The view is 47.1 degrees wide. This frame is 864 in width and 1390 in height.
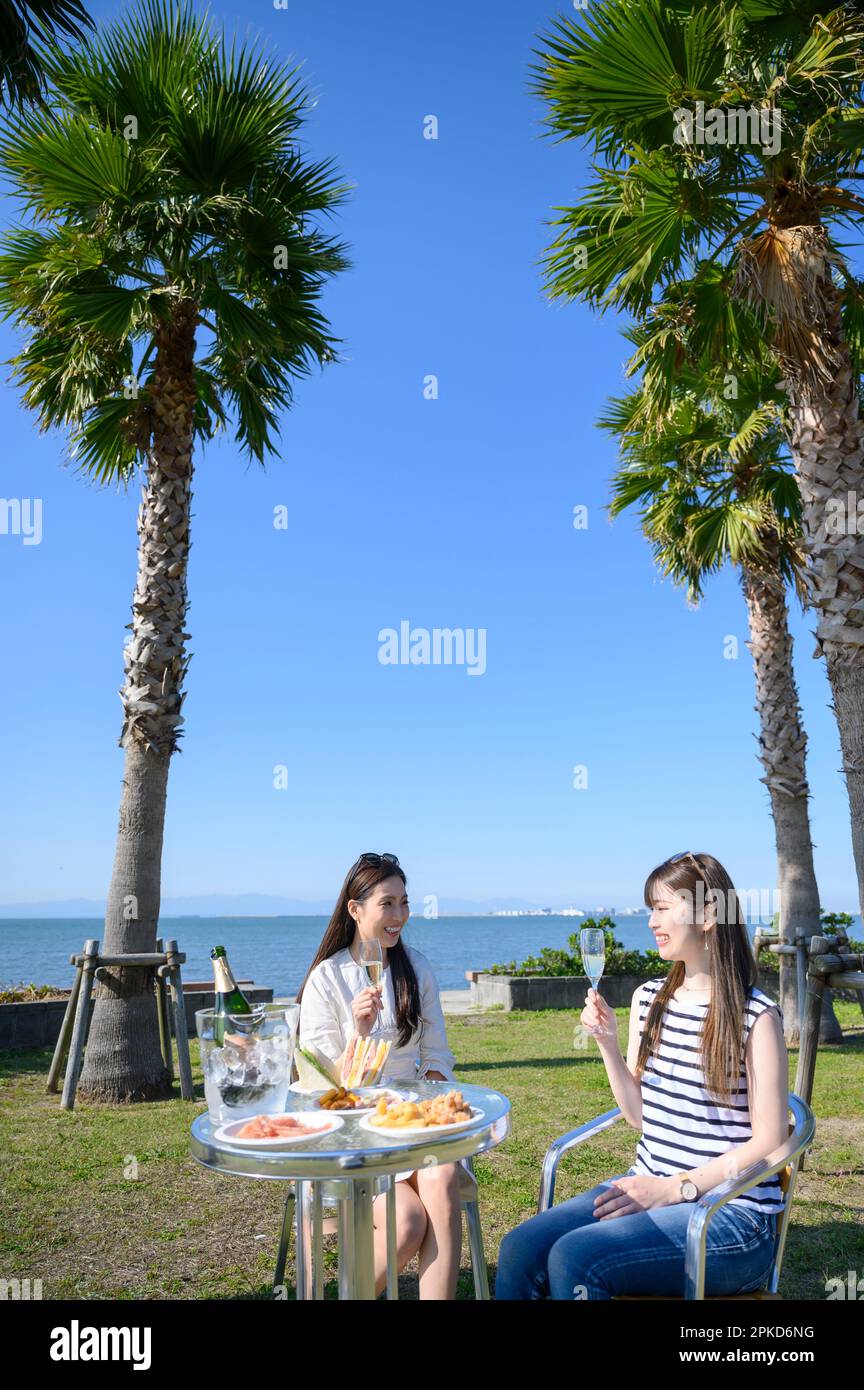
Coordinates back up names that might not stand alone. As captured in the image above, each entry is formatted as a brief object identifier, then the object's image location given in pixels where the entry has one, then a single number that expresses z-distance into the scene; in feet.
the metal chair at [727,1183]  8.00
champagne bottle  9.01
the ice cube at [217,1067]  8.04
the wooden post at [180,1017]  25.71
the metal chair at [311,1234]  8.40
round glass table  7.32
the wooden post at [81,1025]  25.05
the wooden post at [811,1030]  18.44
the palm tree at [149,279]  25.95
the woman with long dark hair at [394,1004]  10.10
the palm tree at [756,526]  34.47
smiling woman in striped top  8.37
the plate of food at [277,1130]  7.63
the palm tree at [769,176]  19.93
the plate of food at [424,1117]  8.02
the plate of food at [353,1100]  9.02
